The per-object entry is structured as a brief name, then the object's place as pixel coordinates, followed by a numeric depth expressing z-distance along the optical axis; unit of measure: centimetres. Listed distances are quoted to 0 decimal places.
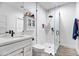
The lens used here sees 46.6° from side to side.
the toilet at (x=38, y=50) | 162
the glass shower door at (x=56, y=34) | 174
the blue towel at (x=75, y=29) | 163
